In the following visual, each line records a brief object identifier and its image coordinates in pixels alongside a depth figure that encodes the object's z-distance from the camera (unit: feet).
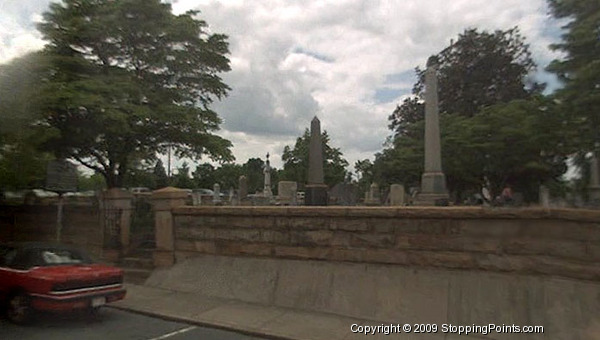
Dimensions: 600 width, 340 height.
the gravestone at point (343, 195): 59.72
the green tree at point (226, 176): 254.61
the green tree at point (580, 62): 49.42
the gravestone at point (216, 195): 84.34
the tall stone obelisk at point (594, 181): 50.81
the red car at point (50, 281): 23.44
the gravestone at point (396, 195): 67.56
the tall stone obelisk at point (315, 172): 48.03
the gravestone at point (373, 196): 84.07
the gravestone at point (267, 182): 89.74
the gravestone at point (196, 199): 68.66
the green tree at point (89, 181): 155.00
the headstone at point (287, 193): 66.27
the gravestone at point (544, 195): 60.19
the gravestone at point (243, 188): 79.66
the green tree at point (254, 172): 268.66
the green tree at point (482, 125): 82.79
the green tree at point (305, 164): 169.47
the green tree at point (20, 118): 39.29
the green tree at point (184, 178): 207.36
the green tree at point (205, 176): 256.64
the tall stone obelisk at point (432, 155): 53.12
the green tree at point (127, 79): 44.24
